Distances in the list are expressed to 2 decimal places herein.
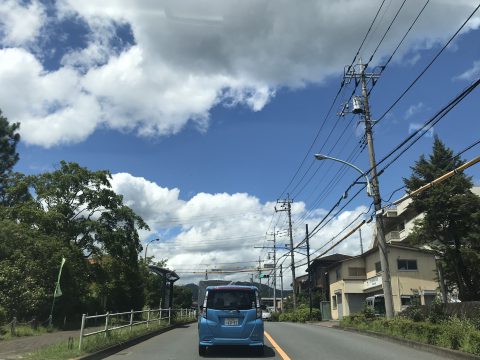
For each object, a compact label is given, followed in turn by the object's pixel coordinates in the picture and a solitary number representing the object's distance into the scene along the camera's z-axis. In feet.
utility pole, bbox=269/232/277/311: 229.72
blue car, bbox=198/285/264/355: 40.47
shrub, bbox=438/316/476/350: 42.06
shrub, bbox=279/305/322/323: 141.69
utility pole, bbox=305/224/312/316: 145.37
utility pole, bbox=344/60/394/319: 70.13
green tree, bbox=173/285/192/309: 345.12
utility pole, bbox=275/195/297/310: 170.40
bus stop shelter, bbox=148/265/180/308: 93.50
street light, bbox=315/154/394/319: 69.88
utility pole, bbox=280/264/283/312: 208.74
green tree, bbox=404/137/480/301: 102.12
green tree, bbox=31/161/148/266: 111.55
